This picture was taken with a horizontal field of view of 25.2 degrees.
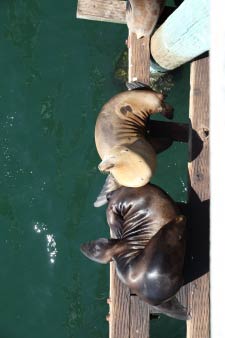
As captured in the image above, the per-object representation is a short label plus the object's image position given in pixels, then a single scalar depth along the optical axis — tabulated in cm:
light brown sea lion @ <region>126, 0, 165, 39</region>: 362
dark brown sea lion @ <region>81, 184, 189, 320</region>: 282
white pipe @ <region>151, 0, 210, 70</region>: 283
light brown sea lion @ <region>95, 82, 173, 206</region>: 299
